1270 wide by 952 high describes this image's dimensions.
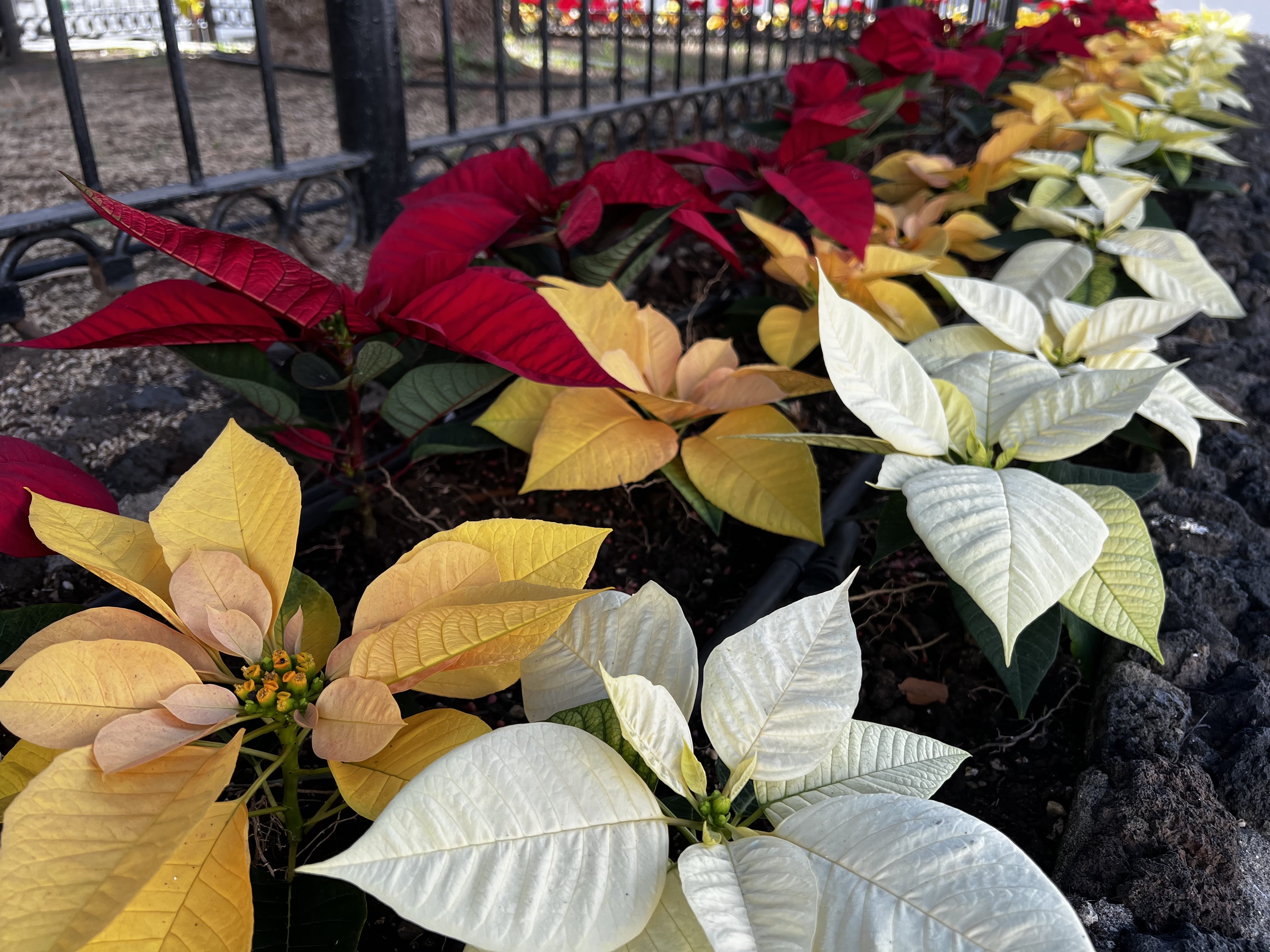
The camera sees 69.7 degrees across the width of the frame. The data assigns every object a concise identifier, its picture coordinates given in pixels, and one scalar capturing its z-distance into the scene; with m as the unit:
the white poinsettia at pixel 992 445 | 0.54
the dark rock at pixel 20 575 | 0.76
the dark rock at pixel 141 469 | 0.91
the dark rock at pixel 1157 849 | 0.52
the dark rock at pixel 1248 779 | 0.59
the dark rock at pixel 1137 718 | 0.63
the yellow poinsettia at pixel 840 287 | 1.06
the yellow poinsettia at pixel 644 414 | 0.76
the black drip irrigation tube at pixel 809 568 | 0.75
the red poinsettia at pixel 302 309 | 0.60
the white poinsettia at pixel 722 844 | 0.36
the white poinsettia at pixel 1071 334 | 0.91
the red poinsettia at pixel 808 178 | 1.02
